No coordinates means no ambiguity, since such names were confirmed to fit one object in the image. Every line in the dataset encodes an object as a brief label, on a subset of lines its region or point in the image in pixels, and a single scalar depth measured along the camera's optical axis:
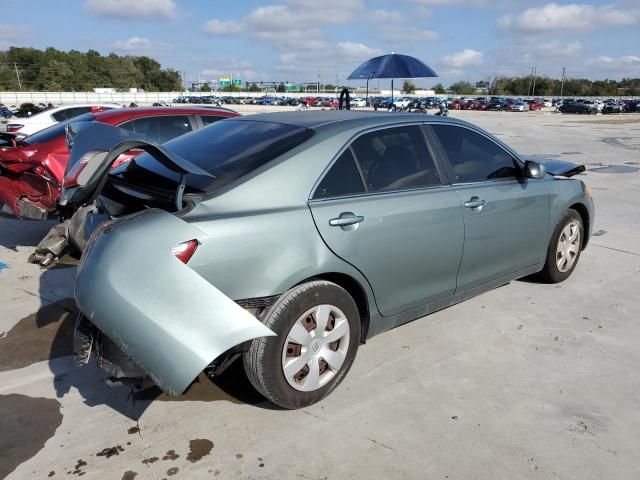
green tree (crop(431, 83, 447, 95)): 145.88
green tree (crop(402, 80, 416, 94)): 127.18
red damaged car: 5.36
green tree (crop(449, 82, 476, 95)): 144.25
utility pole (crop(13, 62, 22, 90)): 95.41
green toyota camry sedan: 2.34
